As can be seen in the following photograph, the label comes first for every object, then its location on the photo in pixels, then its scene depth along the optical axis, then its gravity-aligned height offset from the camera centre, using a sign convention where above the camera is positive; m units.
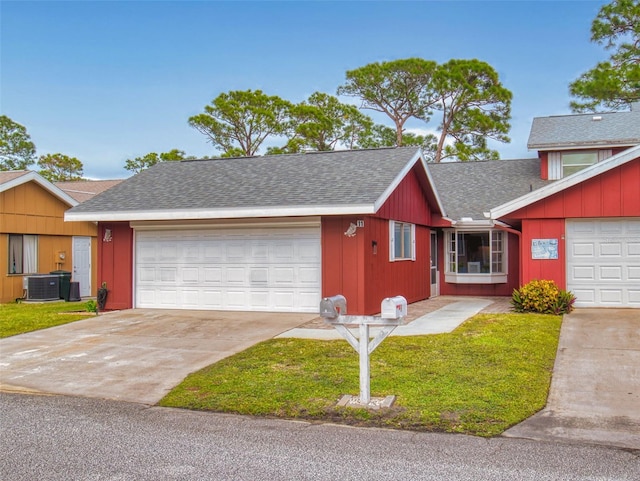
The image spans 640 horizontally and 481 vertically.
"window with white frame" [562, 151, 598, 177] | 17.88 +2.88
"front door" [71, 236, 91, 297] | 19.18 -0.37
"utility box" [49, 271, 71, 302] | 17.16 -0.95
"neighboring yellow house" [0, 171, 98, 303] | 16.52 +0.55
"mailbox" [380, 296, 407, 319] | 5.52 -0.57
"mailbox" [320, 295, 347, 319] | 5.59 -0.57
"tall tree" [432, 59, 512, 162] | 30.00 +7.90
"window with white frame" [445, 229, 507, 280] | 17.20 -0.10
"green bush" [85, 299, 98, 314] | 13.28 -1.30
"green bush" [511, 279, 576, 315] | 11.88 -1.06
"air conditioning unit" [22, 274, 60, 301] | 16.56 -1.02
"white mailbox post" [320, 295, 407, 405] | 5.55 -0.72
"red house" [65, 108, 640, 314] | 11.94 +0.44
